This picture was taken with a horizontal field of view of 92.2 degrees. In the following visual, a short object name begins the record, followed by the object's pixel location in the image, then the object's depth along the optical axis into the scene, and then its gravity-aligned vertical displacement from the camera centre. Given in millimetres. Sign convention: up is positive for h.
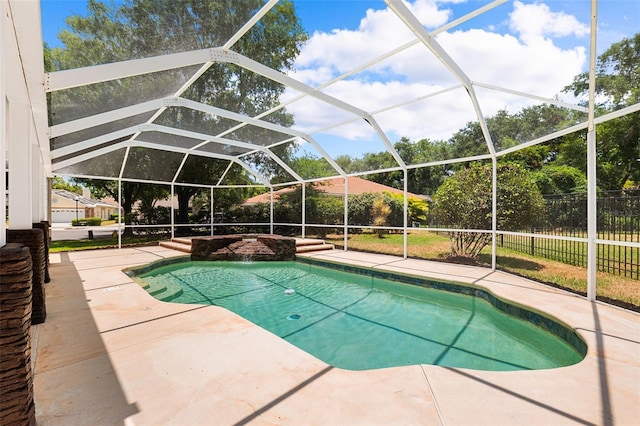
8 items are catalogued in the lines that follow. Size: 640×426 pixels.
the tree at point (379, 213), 14688 -31
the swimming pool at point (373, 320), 3578 -1672
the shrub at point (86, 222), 24756 -848
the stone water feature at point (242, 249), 10180 -1259
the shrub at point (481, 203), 7836 +249
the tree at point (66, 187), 39812 +3525
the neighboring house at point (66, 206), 32766 +627
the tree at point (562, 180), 10172 +1097
